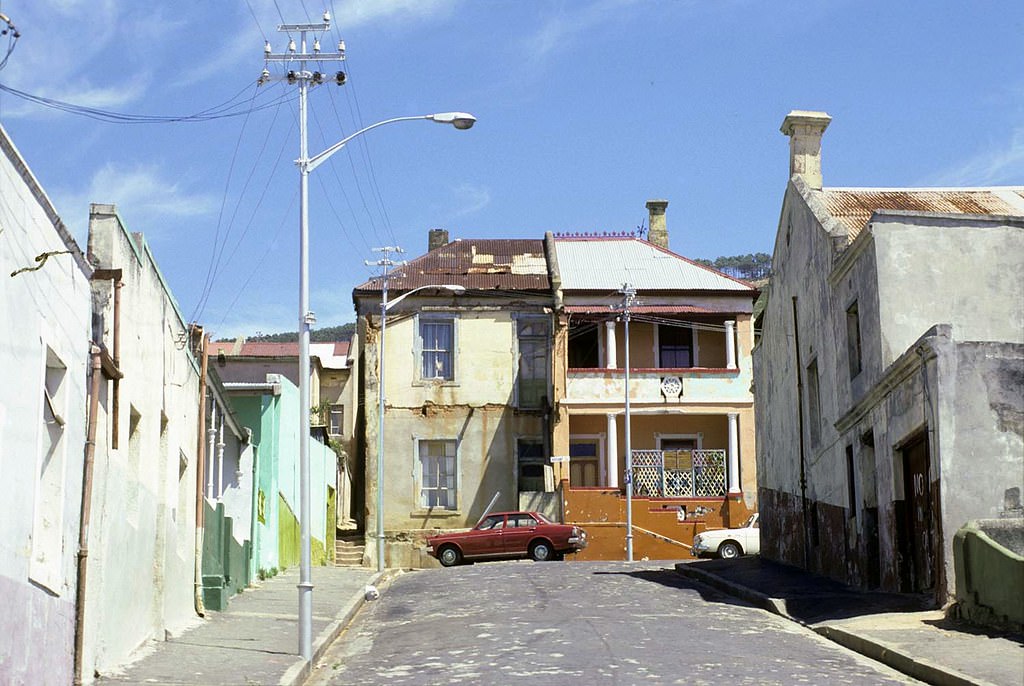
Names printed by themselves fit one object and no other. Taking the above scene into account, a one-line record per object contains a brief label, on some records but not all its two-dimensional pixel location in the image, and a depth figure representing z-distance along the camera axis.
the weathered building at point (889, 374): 18.27
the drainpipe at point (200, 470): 19.96
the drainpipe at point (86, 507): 13.15
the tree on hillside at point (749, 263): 130.38
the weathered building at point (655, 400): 41.44
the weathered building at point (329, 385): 42.03
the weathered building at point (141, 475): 14.36
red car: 35.38
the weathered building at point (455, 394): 44.41
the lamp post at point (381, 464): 35.53
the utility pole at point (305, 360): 16.17
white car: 35.44
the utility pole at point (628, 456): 39.31
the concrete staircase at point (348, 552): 38.31
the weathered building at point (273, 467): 26.12
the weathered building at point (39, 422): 11.05
